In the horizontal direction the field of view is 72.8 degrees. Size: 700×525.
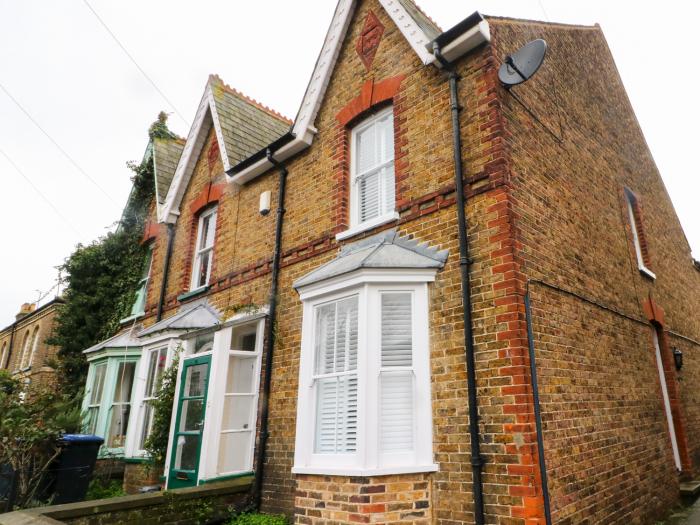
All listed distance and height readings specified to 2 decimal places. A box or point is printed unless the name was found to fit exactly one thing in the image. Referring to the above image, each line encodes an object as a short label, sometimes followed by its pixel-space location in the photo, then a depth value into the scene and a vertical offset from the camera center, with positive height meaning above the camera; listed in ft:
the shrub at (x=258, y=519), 21.27 -4.59
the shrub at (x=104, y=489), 29.78 -4.89
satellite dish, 19.59 +14.20
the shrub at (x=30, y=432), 22.12 -1.07
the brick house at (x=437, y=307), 16.89 +4.86
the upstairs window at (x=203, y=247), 35.50 +11.86
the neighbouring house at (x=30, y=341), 63.16 +10.04
